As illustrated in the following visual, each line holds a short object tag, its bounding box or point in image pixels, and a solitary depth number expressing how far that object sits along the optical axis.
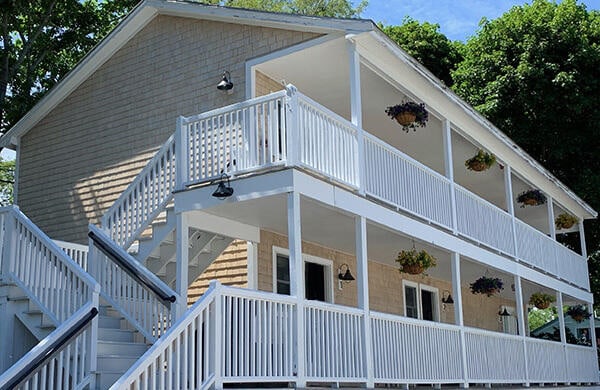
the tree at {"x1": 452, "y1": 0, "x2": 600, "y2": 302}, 29.17
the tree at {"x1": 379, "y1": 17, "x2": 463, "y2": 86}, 35.81
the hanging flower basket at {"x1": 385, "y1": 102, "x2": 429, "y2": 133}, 14.09
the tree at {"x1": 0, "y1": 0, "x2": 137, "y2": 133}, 24.83
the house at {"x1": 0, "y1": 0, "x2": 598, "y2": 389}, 10.63
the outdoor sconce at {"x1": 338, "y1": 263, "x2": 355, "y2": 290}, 16.61
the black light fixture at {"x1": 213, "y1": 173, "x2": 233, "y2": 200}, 11.60
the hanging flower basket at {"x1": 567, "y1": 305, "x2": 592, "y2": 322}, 23.20
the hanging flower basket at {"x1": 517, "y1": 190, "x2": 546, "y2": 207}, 20.39
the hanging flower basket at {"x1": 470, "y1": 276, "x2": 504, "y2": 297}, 17.62
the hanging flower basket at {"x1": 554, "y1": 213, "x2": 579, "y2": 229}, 23.47
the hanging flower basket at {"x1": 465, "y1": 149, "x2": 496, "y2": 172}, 17.19
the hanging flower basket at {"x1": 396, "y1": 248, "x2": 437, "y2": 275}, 14.66
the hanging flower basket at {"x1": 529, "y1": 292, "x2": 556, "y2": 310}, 21.17
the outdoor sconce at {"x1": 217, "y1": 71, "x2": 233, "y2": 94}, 14.91
